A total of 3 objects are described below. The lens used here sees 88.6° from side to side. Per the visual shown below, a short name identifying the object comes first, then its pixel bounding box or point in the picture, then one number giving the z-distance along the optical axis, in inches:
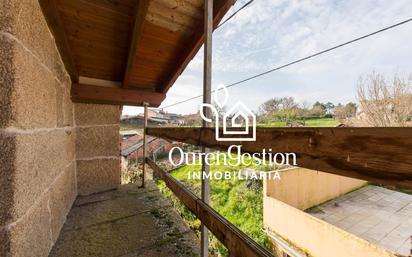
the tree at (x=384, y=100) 349.7
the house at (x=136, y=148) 464.4
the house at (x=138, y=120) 856.3
